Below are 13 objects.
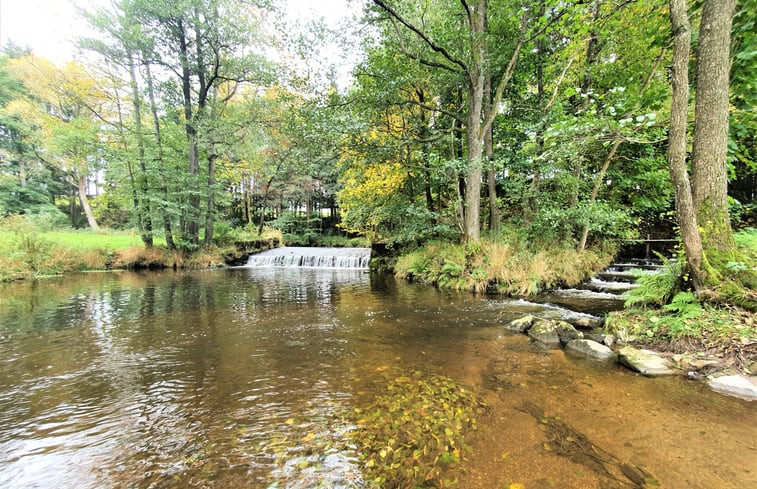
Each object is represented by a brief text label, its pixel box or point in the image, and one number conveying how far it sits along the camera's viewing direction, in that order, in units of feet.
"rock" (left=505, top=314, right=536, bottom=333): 17.08
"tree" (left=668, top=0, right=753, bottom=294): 12.22
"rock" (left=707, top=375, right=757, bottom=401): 9.29
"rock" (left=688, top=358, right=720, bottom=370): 10.66
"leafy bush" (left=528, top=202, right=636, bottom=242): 27.54
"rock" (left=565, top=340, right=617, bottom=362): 12.84
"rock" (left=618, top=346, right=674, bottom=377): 11.06
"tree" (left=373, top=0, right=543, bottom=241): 27.58
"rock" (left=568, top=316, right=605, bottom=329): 17.07
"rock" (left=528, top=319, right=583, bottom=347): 15.03
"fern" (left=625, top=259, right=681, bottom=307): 14.15
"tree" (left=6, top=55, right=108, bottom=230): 49.47
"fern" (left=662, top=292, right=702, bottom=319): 12.24
